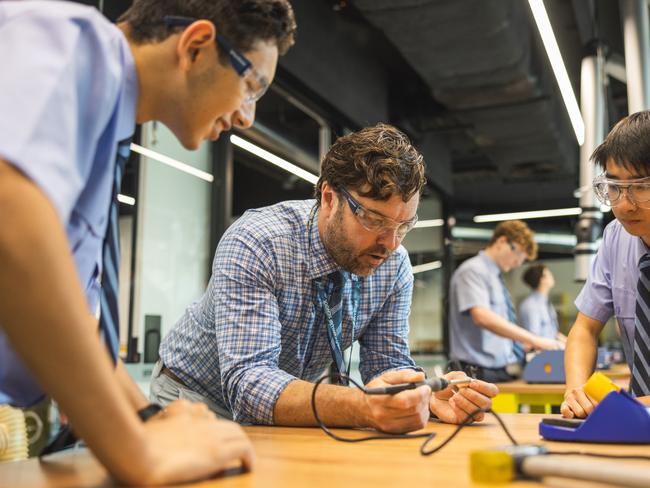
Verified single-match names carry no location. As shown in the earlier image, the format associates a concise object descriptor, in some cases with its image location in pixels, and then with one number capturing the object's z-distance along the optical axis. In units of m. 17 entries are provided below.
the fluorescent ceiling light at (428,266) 9.26
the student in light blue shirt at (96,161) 0.69
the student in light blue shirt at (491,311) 4.63
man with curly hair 1.54
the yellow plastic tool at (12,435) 2.18
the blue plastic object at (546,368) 3.94
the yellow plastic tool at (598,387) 1.38
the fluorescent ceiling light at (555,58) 3.97
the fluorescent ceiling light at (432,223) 9.86
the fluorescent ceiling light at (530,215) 11.64
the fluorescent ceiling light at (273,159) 5.02
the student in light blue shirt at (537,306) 6.79
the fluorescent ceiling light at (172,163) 3.95
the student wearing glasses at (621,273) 1.84
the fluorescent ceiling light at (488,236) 10.51
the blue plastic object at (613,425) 1.24
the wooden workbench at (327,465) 0.82
